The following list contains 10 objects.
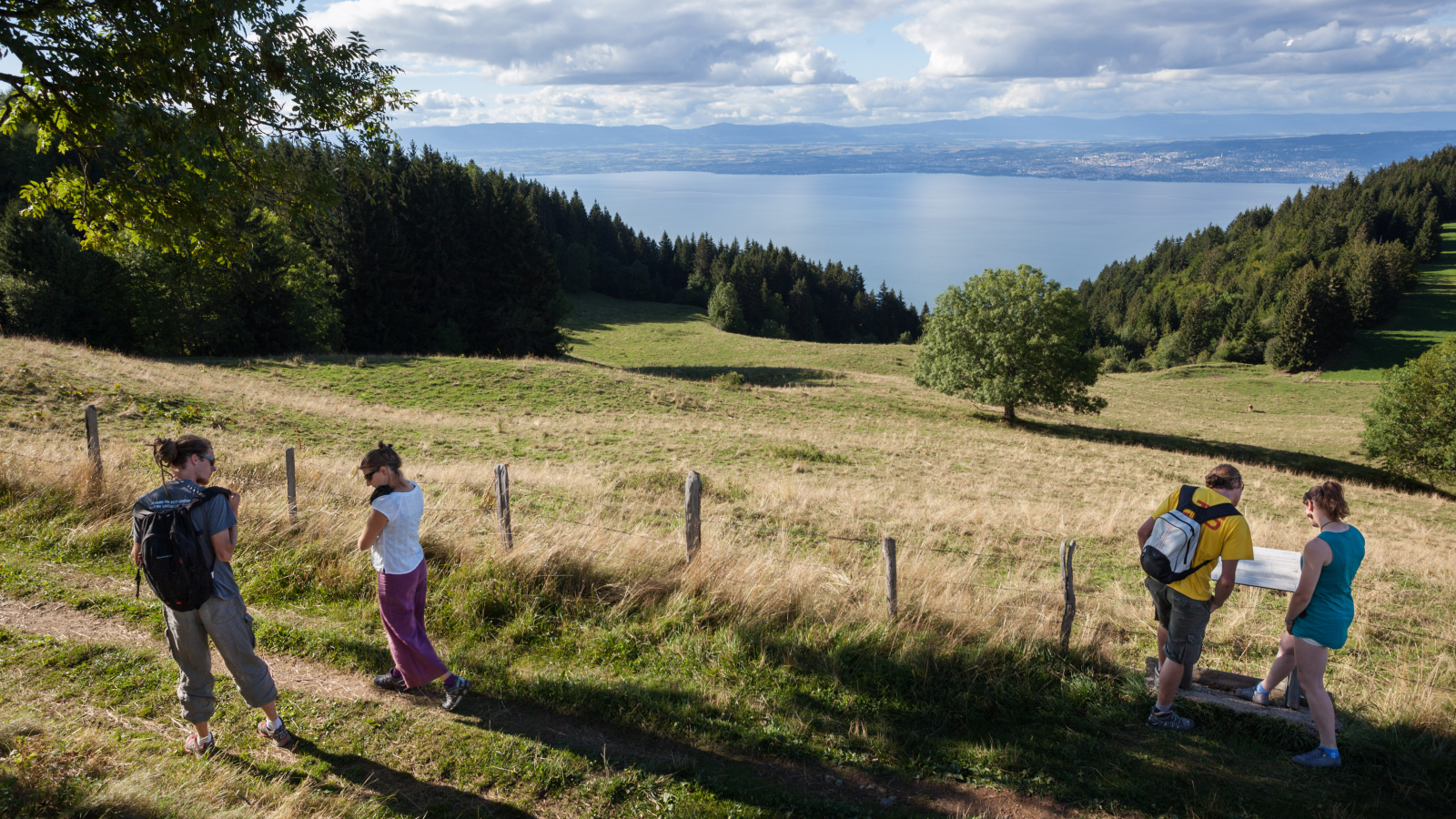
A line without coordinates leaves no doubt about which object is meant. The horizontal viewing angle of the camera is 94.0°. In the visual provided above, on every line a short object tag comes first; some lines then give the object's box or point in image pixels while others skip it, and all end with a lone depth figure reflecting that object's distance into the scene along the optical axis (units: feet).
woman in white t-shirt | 15.14
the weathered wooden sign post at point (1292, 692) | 17.29
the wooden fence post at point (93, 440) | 28.02
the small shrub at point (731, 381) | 114.28
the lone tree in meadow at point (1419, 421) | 97.09
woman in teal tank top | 15.35
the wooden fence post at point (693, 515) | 21.95
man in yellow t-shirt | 16.28
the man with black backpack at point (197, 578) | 13.16
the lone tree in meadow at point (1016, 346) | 108.78
